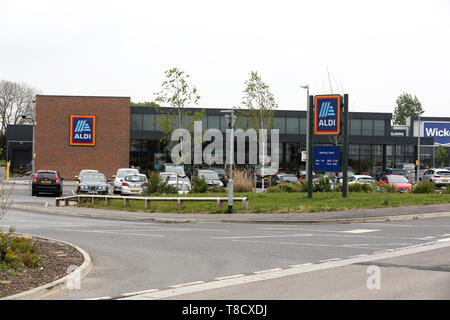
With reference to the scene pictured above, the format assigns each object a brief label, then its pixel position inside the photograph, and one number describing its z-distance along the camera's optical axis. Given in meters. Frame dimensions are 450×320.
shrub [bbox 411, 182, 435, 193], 28.09
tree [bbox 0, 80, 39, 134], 76.06
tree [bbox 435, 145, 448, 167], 69.44
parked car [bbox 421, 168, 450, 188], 38.31
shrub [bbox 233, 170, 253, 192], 30.47
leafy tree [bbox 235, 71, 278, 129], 44.28
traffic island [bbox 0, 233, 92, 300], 7.97
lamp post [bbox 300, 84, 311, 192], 36.02
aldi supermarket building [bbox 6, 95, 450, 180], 54.69
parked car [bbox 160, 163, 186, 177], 33.88
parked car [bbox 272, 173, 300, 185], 38.41
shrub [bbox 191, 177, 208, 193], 29.52
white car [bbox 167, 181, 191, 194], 32.40
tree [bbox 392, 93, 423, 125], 113.44
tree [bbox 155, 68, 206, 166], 33.62
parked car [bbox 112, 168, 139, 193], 34.88
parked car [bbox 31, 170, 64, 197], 34.44
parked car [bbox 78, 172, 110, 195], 31.86
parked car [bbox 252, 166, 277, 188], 41.13
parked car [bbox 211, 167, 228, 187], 39.98
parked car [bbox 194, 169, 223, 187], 35.62
